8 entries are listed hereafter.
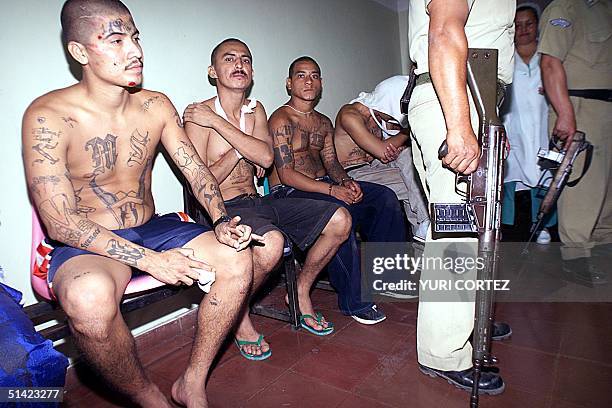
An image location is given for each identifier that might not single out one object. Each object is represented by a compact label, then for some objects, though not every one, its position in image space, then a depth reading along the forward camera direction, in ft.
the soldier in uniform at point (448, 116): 4.51
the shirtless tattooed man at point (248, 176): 6.87
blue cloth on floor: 3.10
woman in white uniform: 11.12
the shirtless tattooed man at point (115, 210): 4.41
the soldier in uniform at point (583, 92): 8.18
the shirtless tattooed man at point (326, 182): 7.56
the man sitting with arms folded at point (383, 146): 8.91
